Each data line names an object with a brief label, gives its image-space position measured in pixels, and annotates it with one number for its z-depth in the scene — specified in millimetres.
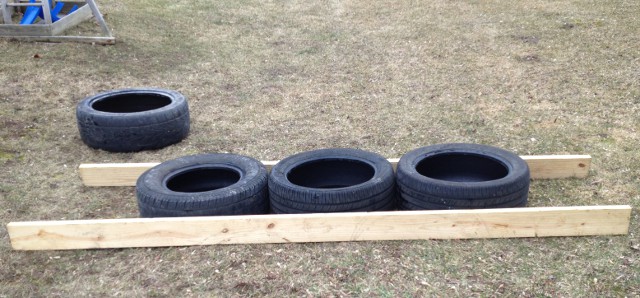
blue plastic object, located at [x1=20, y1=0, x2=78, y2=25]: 10125
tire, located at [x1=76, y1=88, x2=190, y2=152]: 6043
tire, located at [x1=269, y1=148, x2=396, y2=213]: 4320
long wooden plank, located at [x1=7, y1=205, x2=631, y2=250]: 4262
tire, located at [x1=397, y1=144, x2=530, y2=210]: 4332
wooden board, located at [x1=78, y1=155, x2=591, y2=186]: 5297
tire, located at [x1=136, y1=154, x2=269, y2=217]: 4340
